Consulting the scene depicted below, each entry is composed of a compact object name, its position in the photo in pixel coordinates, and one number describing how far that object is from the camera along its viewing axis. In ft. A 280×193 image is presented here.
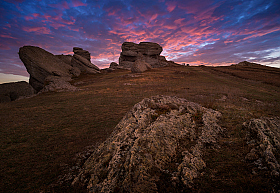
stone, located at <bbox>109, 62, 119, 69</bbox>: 307.21
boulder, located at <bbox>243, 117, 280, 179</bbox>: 11.32
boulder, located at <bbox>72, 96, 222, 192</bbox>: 12.38
